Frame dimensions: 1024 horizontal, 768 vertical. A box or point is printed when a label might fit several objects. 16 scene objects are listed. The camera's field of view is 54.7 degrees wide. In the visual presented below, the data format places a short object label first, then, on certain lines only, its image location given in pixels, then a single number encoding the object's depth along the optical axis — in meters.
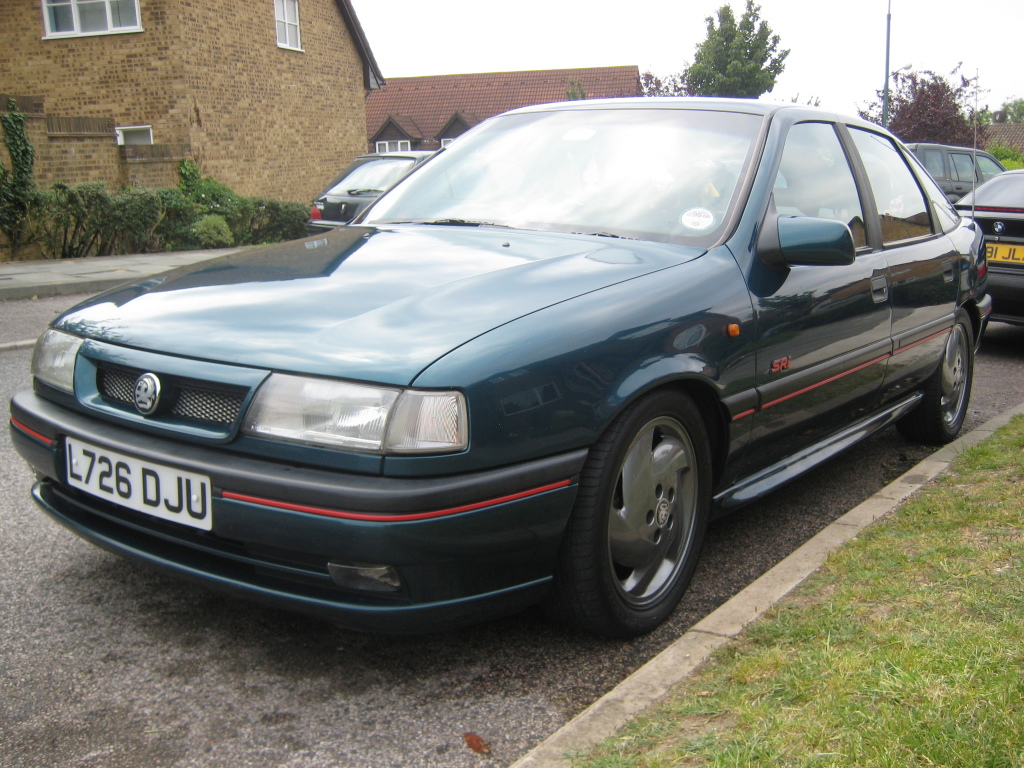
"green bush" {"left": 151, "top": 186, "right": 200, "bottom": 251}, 16.81
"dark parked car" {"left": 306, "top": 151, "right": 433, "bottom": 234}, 12.63
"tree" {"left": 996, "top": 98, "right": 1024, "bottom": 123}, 107.66
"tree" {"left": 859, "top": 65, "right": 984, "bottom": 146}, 35.50
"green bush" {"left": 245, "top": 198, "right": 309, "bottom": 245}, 19.44
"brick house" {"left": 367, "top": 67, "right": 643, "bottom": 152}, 45.80
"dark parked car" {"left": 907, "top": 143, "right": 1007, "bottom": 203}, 17.39
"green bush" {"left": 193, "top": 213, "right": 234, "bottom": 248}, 17.00
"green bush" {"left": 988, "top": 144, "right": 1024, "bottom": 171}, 37.41
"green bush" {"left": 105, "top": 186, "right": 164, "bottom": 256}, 15.23
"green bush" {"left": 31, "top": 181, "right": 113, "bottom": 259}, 14.34
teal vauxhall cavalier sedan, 2.29
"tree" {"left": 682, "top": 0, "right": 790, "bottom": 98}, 40.62
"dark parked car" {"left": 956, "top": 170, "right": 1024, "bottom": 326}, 7.81
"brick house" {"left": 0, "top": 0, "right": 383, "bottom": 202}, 19.31
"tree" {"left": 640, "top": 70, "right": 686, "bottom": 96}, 46.69
